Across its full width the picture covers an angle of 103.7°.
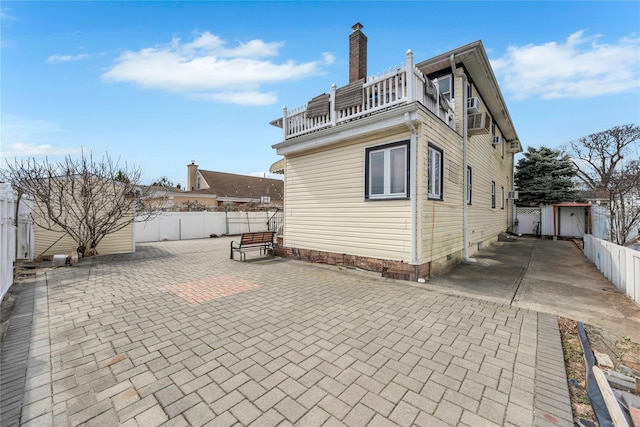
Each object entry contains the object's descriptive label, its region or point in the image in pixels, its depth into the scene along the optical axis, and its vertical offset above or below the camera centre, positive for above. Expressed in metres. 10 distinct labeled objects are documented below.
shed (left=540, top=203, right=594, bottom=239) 15.59 -0.66
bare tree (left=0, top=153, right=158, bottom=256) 8.22 +0.60
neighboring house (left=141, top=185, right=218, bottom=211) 26.30 +1.54
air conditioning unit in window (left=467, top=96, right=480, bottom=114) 8.63 +3.67
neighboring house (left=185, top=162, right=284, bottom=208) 28.61 +2.84
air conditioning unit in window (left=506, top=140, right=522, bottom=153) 17.79 +4.63
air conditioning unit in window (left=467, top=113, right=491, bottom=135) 8.70 +3.05
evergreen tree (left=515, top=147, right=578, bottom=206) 20.78 +2.72
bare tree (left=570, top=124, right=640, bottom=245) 11.81 +5.15
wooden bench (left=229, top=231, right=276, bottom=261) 8.58 -1.10
